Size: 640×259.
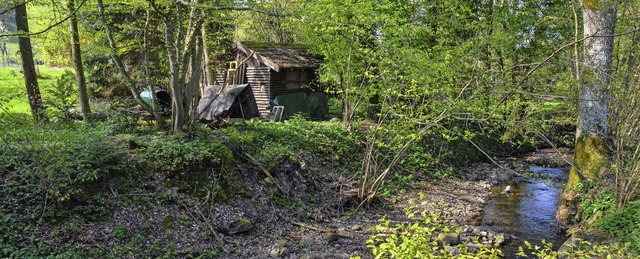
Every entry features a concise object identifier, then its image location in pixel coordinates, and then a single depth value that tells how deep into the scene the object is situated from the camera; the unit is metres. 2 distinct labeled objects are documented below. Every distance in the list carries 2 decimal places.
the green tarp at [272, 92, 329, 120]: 16.50
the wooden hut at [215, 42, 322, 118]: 16.75
